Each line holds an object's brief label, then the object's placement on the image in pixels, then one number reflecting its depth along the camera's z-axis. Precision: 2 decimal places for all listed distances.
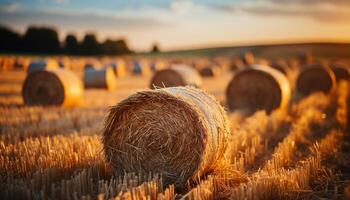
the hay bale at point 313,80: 17.59
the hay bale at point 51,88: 13.03
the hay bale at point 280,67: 25.07
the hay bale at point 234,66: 39.02
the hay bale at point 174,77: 14.50
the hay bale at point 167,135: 5.75
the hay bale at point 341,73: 23.20
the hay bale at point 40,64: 21.05
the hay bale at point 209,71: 31.08
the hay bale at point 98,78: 19.00
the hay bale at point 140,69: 32.41
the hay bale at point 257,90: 12.23
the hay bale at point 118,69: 29.50
